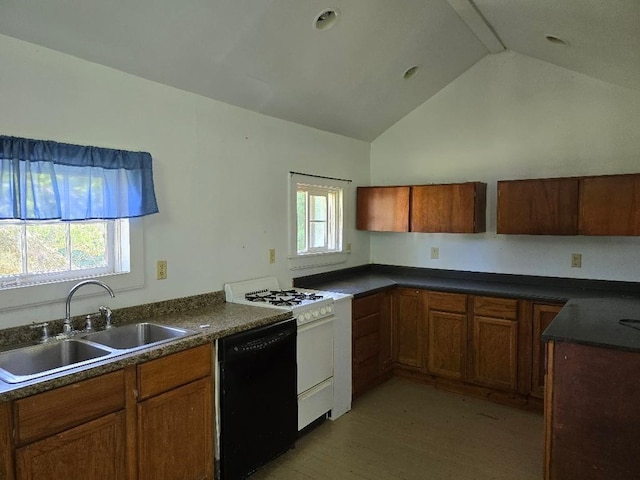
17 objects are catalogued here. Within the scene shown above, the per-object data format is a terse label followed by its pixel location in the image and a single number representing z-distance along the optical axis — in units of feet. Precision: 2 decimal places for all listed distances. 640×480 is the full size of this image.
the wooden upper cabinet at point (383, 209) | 13.94
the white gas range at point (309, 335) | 9.75
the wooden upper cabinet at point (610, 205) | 10.48
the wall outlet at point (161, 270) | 8.95
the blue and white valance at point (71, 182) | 6.64
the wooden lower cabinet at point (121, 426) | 5.37
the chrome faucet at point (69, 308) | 7.25
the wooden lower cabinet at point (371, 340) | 11.79
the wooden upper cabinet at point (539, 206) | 11.23
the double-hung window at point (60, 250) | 7.05
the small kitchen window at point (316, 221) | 12.44
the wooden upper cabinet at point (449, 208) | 12.71
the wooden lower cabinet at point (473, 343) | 11.21
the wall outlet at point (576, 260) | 12.13
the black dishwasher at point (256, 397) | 7.90
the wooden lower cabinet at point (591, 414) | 6.50
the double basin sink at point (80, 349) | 6.36
